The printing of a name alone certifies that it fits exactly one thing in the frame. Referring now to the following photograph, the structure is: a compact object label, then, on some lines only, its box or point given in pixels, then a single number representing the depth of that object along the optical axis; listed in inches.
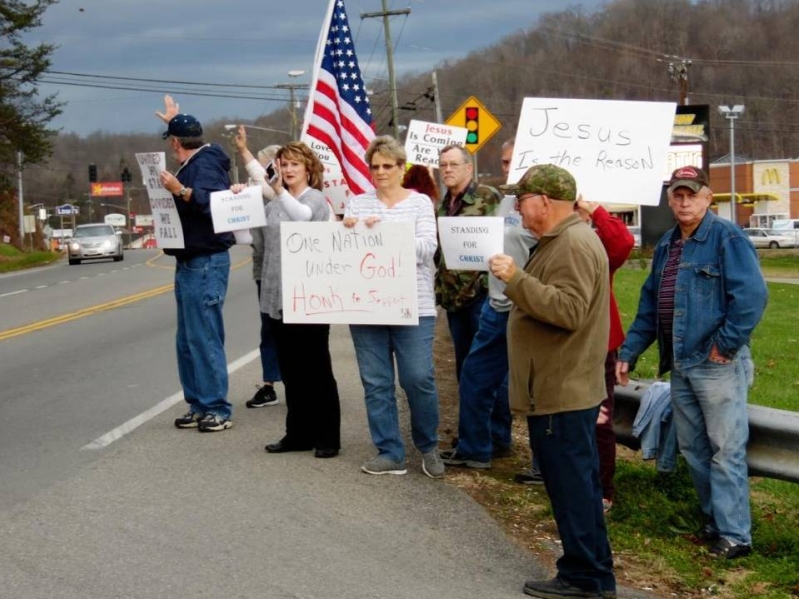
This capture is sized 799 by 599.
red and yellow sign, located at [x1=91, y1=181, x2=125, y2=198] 6868.6
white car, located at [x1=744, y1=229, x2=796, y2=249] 2723.9
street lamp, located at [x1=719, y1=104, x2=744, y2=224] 2887.3
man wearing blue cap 339.6
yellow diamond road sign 879.1
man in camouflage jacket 305.9
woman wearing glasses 288.8
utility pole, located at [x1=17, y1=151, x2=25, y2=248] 2883.9
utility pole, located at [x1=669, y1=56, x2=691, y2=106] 2147.9
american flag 379.2
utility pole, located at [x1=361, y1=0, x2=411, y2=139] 1966.0
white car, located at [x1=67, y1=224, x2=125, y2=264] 1914.4
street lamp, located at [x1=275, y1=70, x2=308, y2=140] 2715.1
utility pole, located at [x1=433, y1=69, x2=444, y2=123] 1660.4
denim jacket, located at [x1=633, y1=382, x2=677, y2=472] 263.1
